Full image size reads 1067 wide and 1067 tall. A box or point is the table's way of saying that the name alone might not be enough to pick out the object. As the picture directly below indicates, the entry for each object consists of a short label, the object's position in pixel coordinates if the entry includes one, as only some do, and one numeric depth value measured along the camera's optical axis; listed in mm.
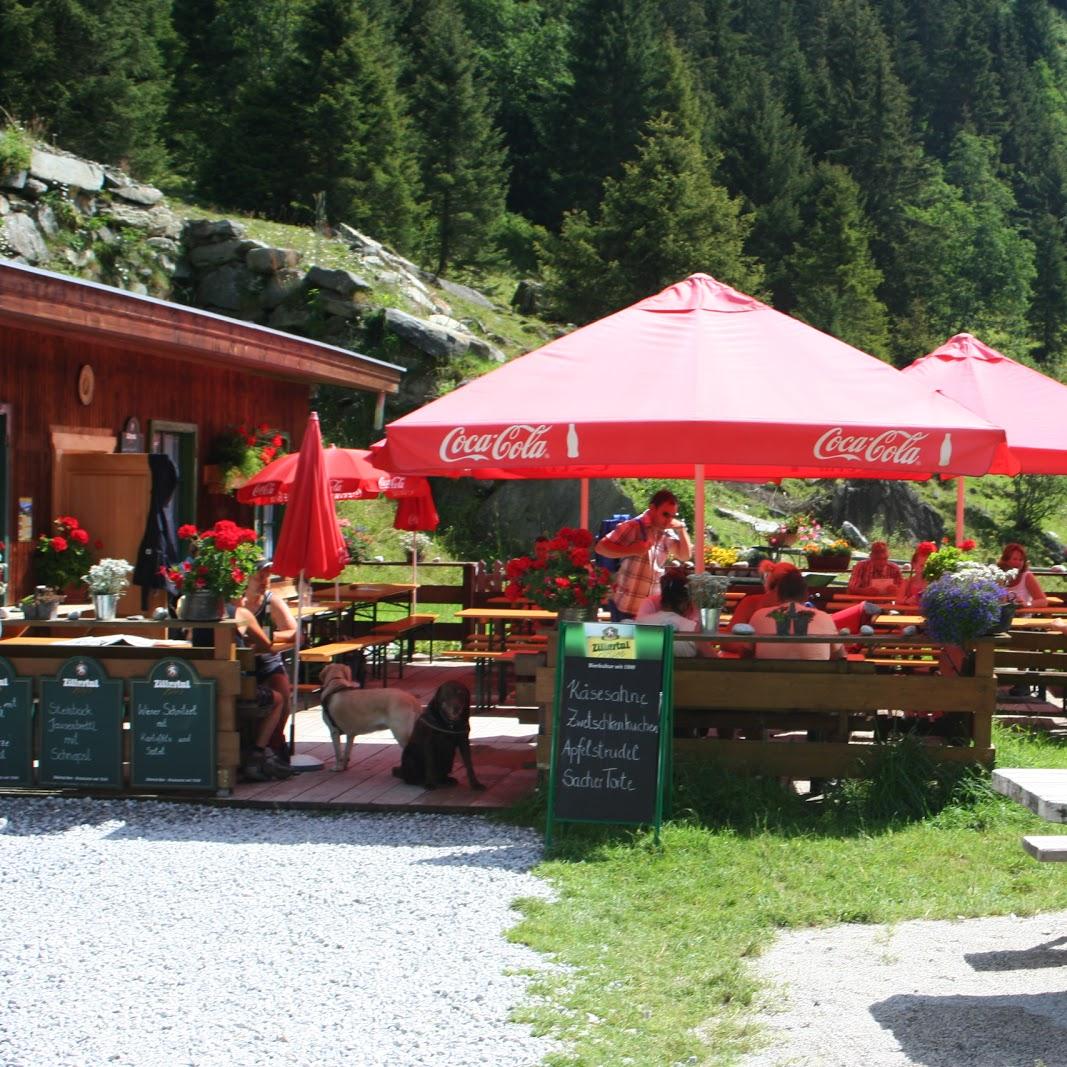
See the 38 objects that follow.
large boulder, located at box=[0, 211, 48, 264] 20781
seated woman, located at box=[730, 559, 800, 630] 8211
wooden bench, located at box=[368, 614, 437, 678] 11984
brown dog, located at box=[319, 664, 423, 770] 8070
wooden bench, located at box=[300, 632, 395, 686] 10102
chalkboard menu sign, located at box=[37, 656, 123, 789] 7660
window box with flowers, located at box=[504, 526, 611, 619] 7590
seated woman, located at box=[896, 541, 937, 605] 11062
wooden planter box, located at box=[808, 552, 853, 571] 13562
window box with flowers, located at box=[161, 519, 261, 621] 7680
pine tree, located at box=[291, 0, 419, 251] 37656
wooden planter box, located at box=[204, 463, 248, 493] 14358
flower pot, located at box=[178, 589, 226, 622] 7672
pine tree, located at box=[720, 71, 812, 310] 47406
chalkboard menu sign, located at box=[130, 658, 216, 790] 7582
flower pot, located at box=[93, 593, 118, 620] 7984
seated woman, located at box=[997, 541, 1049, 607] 10688
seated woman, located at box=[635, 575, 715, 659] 7652
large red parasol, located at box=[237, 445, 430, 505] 12312
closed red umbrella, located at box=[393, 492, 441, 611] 13023
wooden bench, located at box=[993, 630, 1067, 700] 9141
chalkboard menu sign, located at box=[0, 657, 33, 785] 7699
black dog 7703
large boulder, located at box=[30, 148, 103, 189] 22711
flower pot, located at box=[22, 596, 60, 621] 8125
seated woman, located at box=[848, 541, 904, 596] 12000
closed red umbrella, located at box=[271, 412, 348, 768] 8672
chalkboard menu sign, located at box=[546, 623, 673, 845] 6613
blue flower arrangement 7234
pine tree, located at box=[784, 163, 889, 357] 43000
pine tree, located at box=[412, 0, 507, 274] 41688
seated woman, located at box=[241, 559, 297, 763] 8117
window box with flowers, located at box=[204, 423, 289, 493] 14398
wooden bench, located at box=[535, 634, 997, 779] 7195
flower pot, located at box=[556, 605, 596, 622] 7617
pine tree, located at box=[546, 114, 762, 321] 33938
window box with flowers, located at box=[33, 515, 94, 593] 11570
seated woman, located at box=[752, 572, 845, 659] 7574
